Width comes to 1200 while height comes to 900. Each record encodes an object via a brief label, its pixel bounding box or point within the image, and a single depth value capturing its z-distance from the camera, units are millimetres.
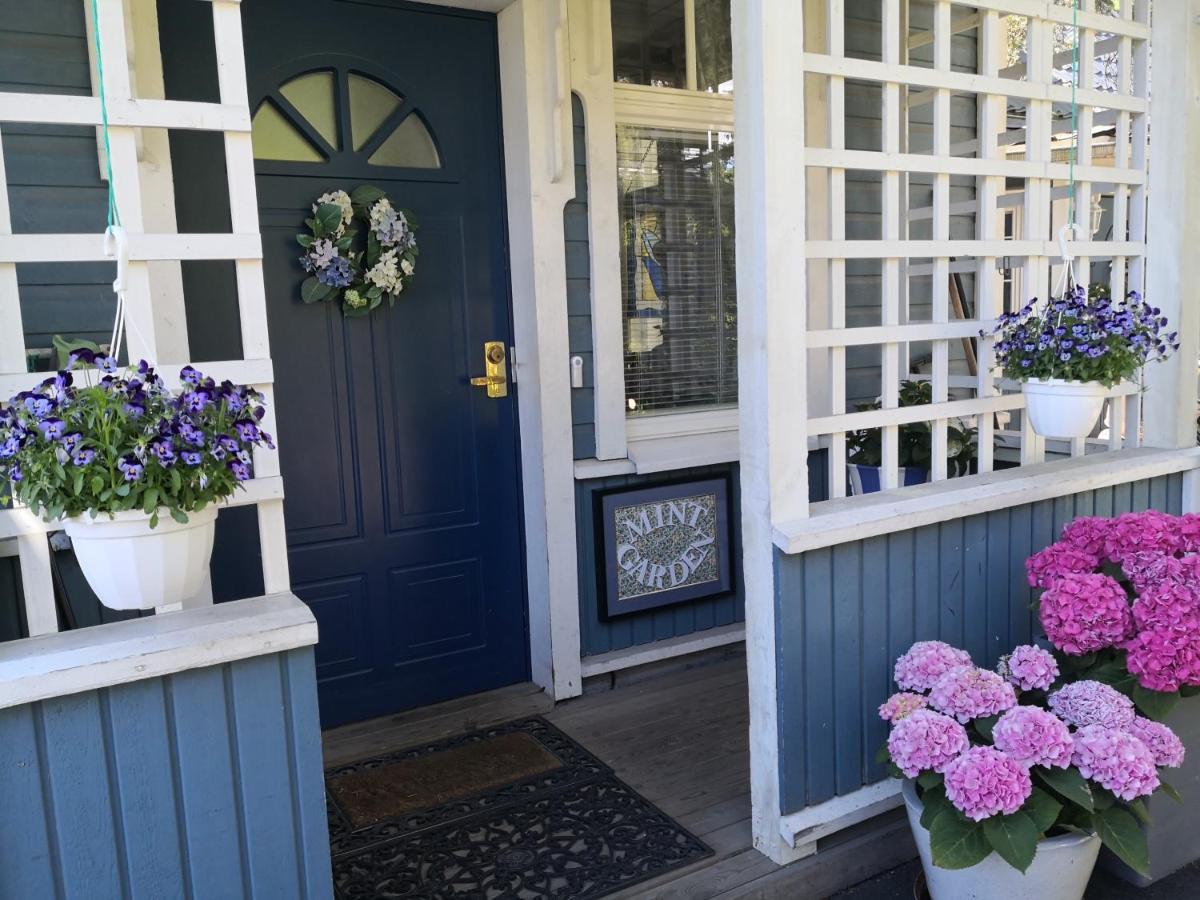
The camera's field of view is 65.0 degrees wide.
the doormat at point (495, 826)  2289
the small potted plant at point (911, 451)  3146
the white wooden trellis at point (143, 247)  1521
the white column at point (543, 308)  3023
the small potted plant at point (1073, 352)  2361
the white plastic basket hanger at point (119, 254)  1491
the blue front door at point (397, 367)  2871
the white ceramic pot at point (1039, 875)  1968
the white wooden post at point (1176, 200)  2861
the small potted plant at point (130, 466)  1321
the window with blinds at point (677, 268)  3395
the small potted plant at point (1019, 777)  1862
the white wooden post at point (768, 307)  2076
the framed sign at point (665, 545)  3369
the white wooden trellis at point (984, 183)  2270
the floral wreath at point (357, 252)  2869
